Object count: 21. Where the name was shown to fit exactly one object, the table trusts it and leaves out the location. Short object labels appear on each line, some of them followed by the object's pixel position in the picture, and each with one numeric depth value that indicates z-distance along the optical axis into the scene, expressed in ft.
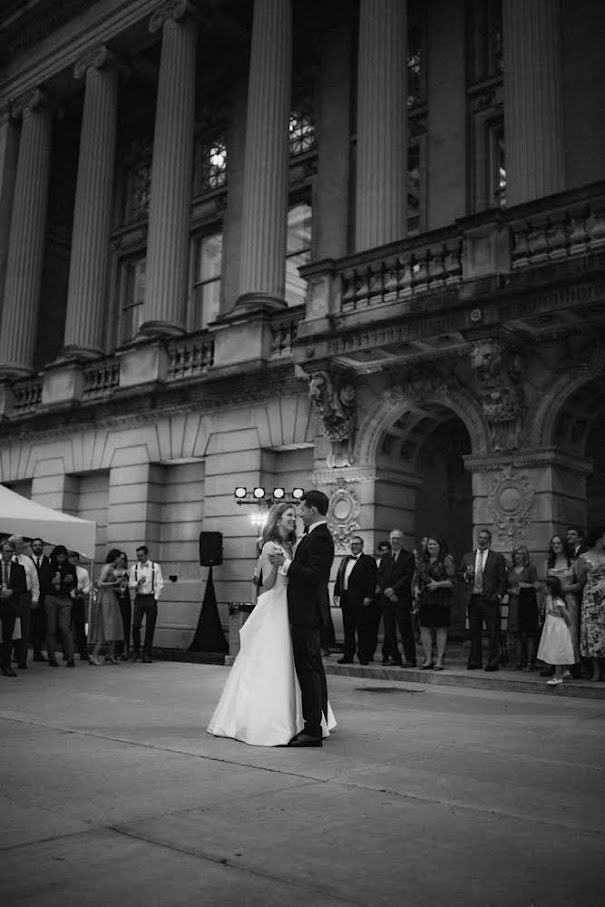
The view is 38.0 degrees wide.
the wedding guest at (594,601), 37.76
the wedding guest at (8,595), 43.59
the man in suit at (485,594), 43.37
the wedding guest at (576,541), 40.85
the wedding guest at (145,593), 55.21
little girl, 38.09
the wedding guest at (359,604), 47.73
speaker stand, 59.41
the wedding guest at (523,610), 42.98
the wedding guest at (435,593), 43.27
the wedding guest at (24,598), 45.32
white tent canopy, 49.19
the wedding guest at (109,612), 53.31
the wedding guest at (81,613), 56.13
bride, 23.18
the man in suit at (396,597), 46.06
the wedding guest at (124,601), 54.75
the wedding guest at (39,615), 52.85
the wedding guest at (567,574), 39.40
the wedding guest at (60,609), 50.12
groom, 23.52
